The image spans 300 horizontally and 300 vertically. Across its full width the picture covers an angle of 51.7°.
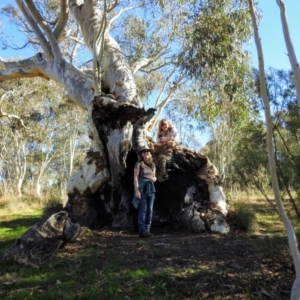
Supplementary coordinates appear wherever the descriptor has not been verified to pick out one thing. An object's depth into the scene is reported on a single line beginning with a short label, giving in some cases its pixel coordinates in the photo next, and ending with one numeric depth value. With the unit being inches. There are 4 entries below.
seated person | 236.8
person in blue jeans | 188.6
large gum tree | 211.5
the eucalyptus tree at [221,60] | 201.2
